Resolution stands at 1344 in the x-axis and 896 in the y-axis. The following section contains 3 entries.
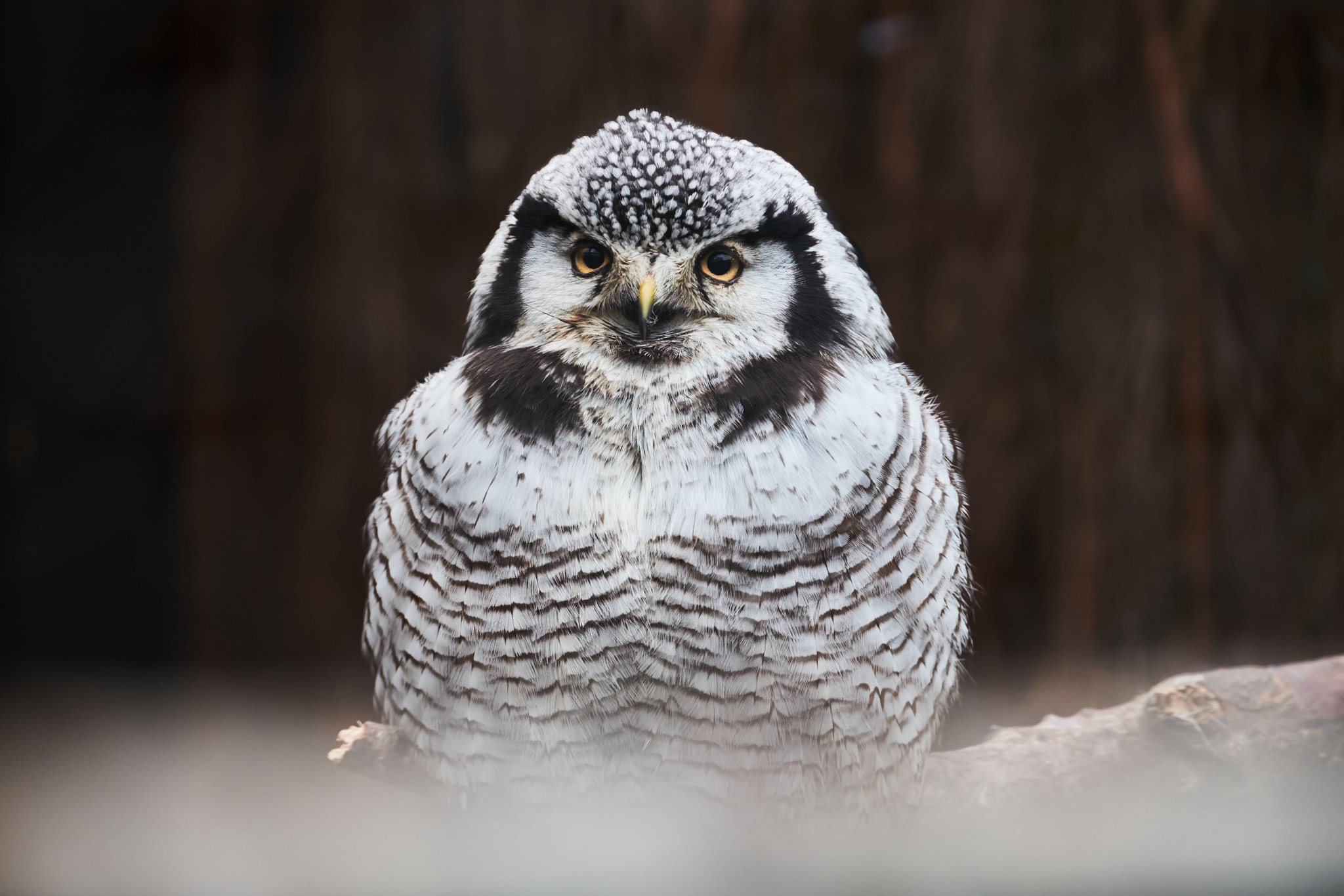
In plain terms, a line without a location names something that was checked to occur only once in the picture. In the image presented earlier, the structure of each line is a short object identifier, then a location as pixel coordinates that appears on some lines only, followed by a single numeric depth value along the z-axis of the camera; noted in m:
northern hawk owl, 4.45
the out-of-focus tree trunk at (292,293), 4.64
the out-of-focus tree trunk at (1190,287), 4.62
